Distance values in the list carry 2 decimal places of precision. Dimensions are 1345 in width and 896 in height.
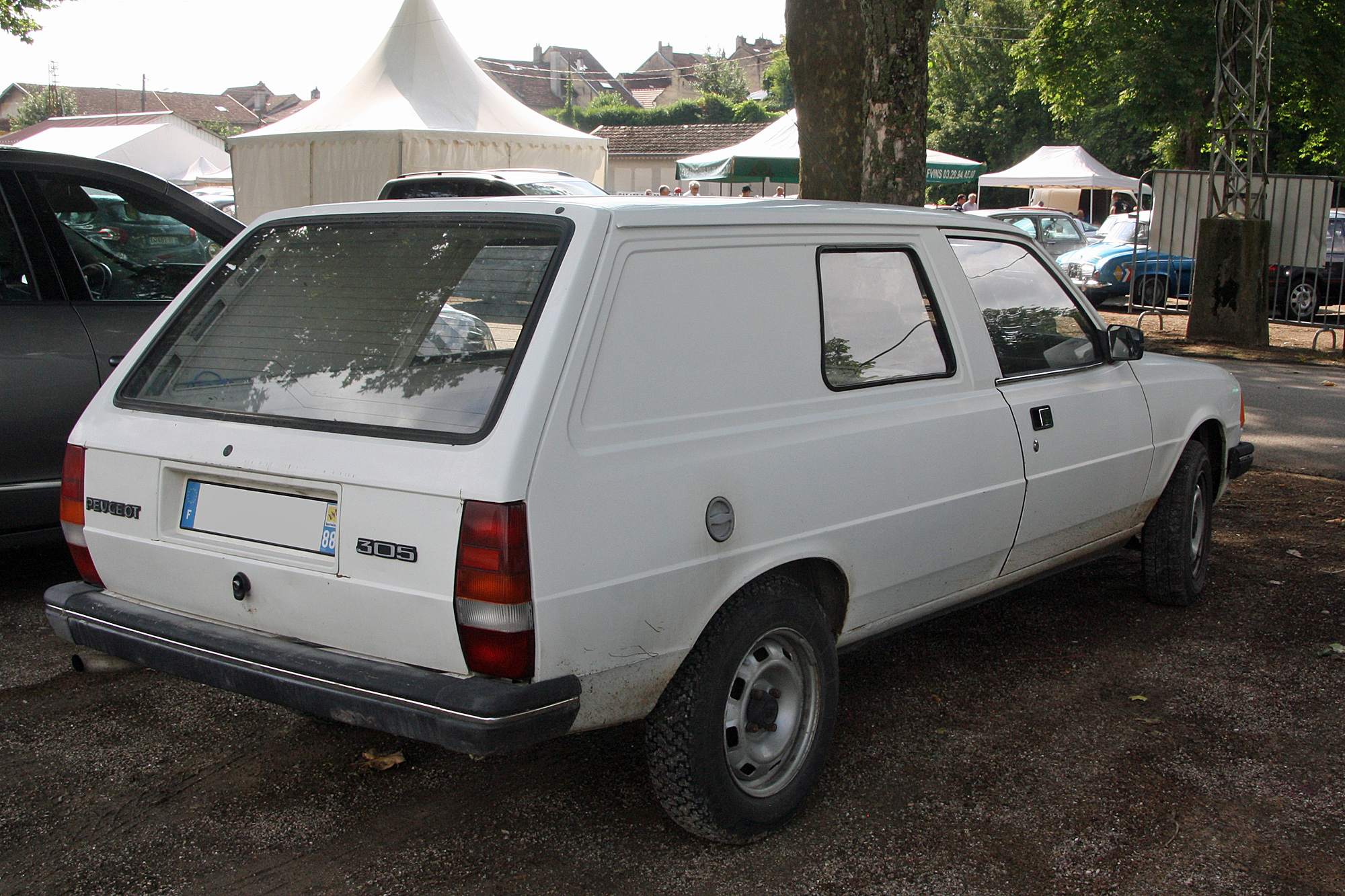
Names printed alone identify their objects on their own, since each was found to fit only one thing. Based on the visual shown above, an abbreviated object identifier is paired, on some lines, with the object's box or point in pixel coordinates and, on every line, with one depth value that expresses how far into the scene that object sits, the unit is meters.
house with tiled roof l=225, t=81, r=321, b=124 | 111.81
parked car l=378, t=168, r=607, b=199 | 14.89
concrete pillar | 13.70
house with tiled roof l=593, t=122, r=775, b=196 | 55.84
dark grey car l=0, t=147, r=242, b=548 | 4.66
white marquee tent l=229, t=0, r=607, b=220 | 20.52
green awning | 23.95
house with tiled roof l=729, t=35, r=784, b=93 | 121.00
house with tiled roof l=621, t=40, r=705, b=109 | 115.06
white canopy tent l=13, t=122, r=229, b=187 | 50.78
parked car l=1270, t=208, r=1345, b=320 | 17.38
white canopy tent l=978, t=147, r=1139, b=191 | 32.56
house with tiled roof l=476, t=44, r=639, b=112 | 110.31
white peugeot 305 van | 2.61
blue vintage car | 18.33
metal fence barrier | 13.62
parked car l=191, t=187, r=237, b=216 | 30.25
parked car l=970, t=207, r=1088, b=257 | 22.03
